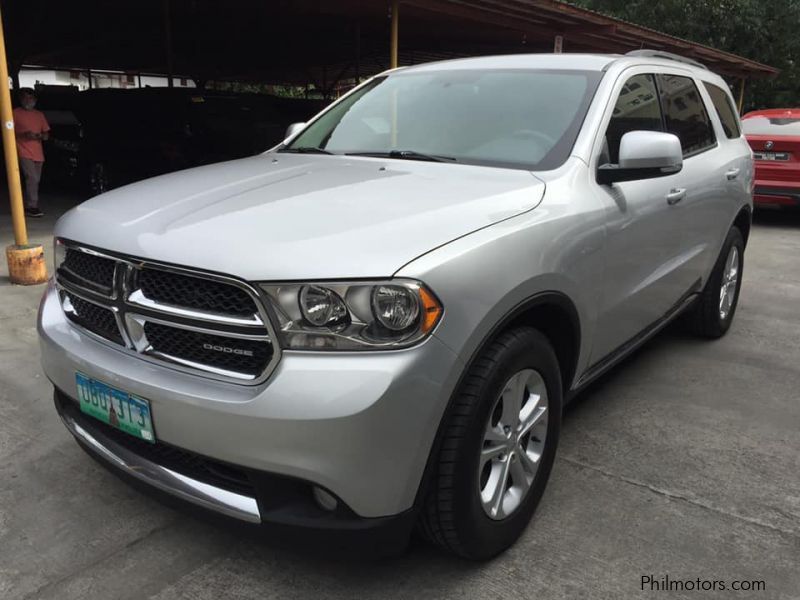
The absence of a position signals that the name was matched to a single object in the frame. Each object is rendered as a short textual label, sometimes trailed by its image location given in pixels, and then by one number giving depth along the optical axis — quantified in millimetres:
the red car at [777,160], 9344
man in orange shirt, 9094
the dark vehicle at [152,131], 10172
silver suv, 1871
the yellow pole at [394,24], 9077
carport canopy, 11016
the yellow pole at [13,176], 5723
